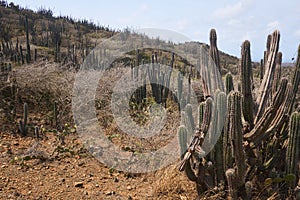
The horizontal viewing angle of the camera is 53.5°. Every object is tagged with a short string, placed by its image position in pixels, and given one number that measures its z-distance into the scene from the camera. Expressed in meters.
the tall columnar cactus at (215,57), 3.82
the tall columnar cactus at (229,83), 3.49
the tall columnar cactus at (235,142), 2.64
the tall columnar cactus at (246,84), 3.21
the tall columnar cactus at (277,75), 3.70
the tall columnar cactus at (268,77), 3.44
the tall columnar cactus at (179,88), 6.80
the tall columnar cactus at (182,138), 3.14
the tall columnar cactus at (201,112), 3.21
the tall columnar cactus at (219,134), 2.99
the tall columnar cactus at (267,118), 3.03
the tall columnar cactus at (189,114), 3.45
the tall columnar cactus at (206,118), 3.03
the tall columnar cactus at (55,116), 6.15
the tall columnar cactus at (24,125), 5.73
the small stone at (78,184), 3.78
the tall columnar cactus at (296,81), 3.50
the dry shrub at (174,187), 3.50
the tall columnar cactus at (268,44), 3.89
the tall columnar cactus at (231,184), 2.79
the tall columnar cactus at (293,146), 2.81
